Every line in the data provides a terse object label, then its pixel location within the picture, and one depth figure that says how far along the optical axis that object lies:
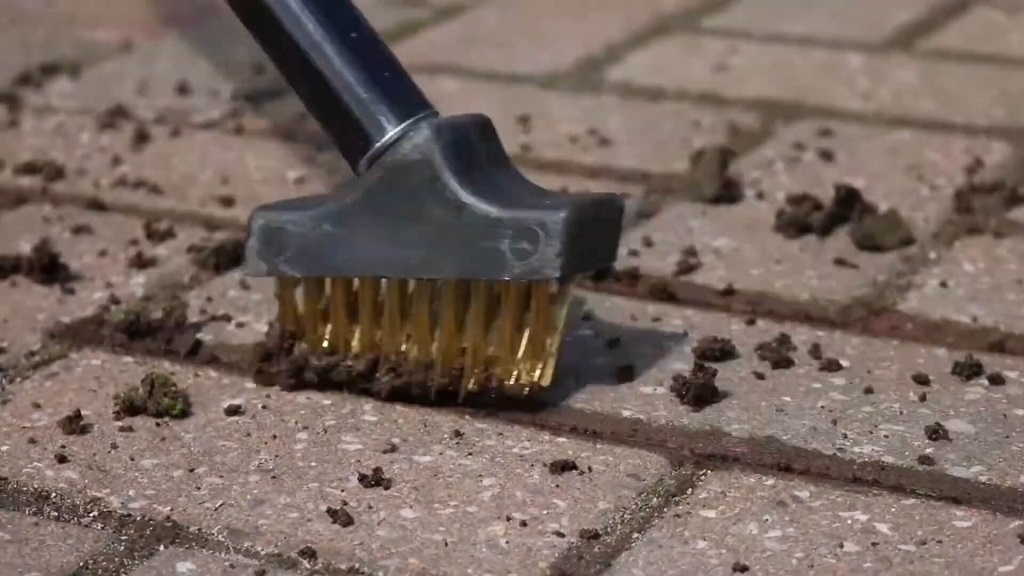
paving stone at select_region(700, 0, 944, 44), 1.74
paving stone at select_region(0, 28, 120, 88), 1.67
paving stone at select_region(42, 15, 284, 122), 1.60
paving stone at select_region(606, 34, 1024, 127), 1.58
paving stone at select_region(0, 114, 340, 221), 1.46
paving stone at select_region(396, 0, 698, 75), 1.68
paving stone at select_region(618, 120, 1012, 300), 1.37
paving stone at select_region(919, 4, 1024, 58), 1.69
